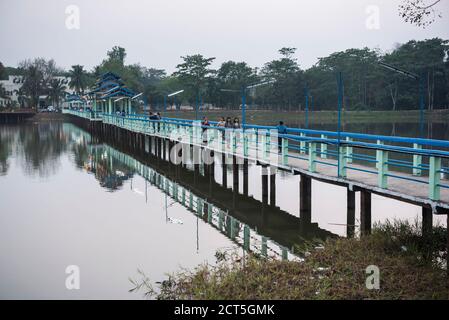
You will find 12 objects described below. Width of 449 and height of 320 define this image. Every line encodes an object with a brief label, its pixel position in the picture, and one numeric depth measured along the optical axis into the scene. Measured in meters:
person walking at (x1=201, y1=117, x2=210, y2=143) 26.25
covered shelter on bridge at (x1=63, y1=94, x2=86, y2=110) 110.68
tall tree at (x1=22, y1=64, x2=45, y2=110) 129.50
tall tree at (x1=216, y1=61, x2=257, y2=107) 100.88
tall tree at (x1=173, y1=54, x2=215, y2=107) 105.56
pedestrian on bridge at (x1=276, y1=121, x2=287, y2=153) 19.53
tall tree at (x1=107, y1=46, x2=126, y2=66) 154.38
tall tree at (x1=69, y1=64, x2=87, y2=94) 137.62
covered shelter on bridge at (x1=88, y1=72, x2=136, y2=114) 62.78
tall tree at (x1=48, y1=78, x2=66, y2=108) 135.12
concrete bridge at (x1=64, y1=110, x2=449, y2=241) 11.40
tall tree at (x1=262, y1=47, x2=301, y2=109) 93.38
